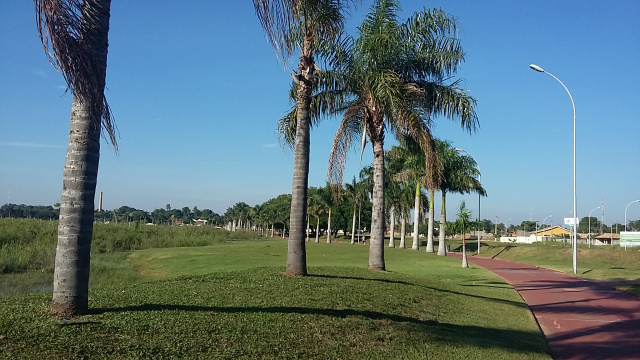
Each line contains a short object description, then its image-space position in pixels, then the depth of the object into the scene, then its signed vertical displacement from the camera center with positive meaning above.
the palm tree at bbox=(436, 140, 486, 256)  45.16 +4.98
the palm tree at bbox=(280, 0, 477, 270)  17.44 +4.85
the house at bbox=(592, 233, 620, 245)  100.50 +0.44
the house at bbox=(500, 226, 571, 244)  96.44 +0.58
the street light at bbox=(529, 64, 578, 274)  27.70 +1.21
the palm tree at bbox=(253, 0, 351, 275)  12.49 +2.97
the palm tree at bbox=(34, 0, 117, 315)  6.48 +0.90
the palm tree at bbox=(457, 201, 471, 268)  31.70 +0.96
